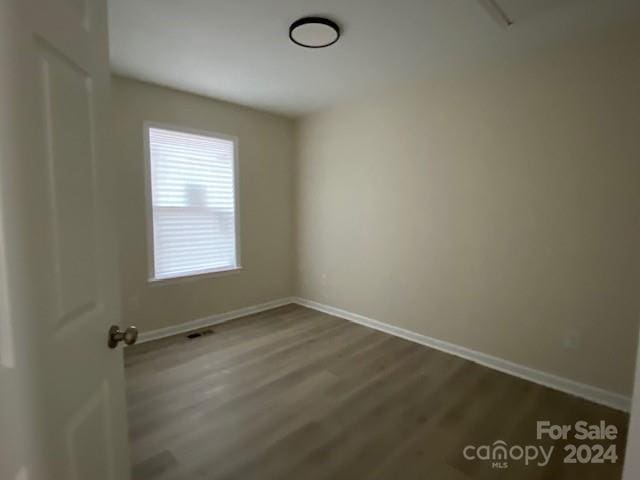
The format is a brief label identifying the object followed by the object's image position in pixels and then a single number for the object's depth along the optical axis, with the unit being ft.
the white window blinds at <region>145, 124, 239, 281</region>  10.65
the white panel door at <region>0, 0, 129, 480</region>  1.90
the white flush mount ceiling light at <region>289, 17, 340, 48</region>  6.76
